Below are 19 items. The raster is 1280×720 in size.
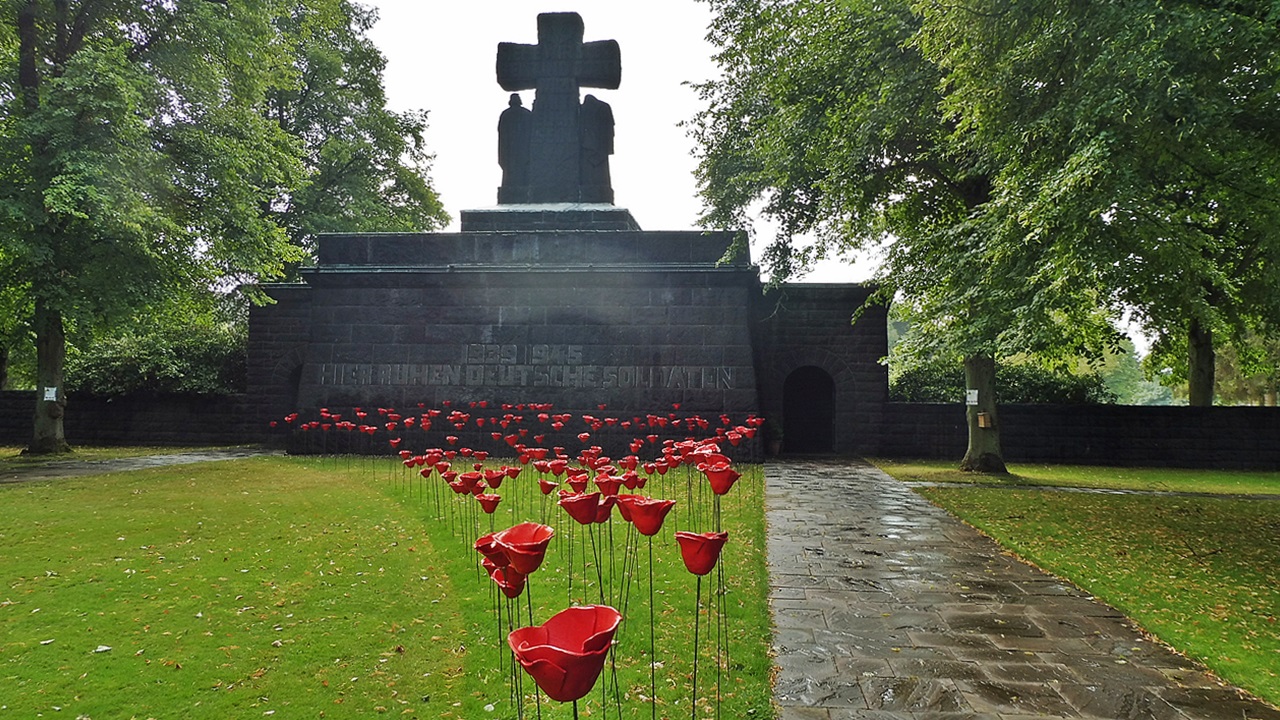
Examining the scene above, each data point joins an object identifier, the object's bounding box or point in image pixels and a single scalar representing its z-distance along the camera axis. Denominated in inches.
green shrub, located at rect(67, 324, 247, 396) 721.6
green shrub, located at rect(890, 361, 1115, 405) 703.1
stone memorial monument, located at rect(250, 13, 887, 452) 585.6
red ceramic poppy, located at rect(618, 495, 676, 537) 116.9
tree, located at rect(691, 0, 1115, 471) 401.1
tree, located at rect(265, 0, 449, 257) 916.0
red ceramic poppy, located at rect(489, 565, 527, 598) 94.6
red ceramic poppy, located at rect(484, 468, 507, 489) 192.2
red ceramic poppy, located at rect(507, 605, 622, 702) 61.6
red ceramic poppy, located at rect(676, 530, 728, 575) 104.1
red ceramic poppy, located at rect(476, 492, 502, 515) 165.8
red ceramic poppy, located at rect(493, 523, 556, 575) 89.0
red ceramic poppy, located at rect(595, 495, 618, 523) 146.7
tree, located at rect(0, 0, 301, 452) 476.1
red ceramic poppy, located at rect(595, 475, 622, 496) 164.9
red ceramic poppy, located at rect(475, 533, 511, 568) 95.2
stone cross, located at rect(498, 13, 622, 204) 669.3
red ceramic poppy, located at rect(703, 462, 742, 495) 165.6
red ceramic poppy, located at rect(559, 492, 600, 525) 126.7
